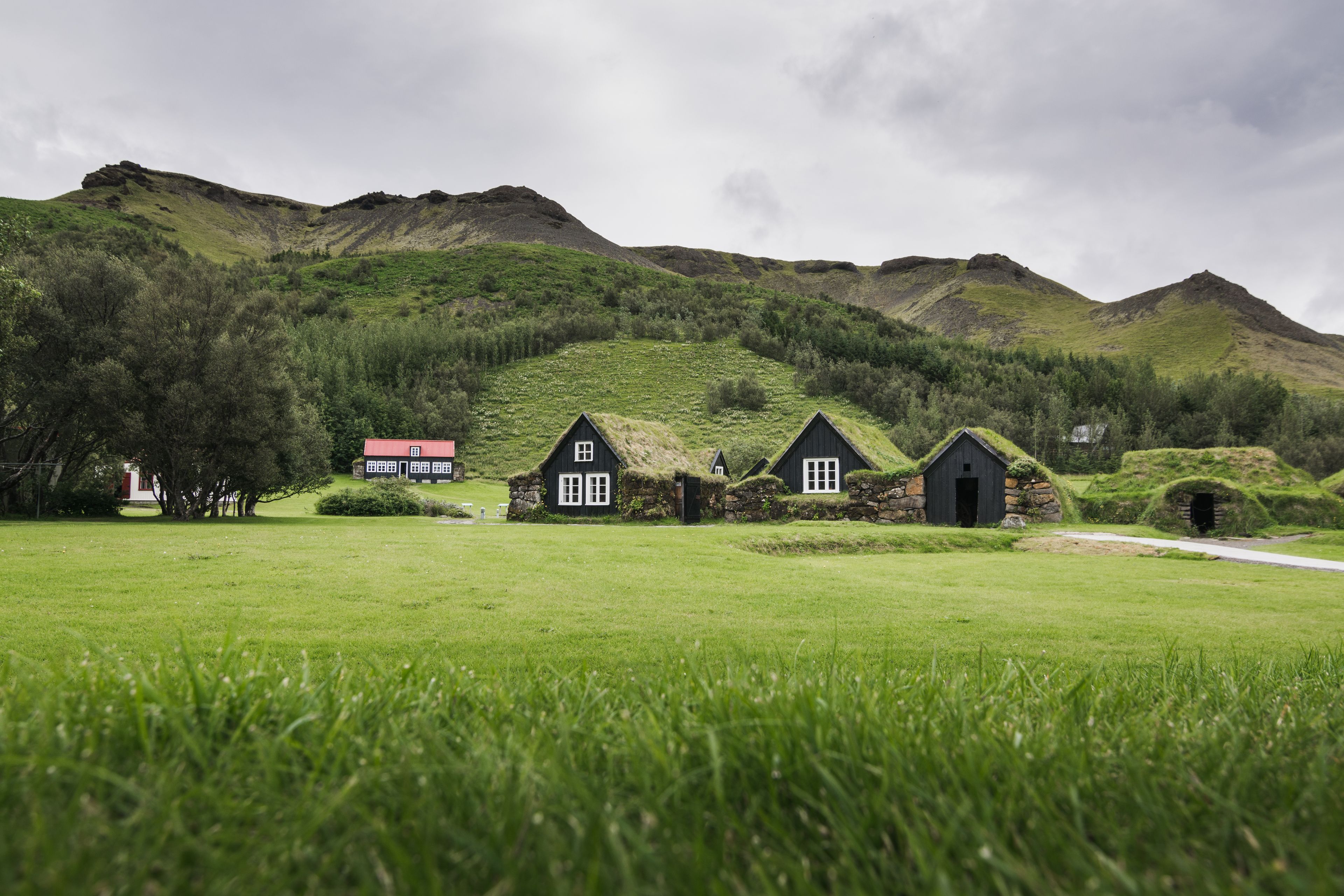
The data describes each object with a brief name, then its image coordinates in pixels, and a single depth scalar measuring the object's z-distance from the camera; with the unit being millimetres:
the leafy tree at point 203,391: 25406
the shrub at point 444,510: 39906
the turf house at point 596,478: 33938
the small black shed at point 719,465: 46388
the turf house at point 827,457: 31938
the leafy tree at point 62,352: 24656
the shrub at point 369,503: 36844
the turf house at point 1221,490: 23125
